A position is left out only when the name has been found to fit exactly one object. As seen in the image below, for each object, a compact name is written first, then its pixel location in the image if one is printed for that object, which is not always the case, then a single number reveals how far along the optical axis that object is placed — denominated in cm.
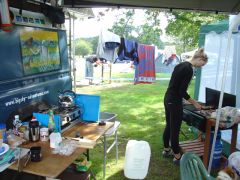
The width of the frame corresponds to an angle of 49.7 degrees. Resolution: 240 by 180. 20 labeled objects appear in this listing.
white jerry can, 316
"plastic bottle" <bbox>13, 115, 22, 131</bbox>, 232
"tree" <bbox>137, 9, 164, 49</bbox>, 1055
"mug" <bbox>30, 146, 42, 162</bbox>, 193
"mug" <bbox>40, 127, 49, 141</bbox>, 231
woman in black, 318
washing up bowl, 337
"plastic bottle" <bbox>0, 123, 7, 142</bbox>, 212
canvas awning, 355
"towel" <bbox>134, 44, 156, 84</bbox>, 823
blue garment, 698
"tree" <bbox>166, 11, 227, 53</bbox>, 867
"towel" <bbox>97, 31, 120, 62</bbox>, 704
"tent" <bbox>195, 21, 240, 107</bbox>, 382
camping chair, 181
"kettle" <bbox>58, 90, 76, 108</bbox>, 278
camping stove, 259
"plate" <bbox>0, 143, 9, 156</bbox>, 189
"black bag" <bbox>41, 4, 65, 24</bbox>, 301
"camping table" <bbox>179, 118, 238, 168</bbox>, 317
